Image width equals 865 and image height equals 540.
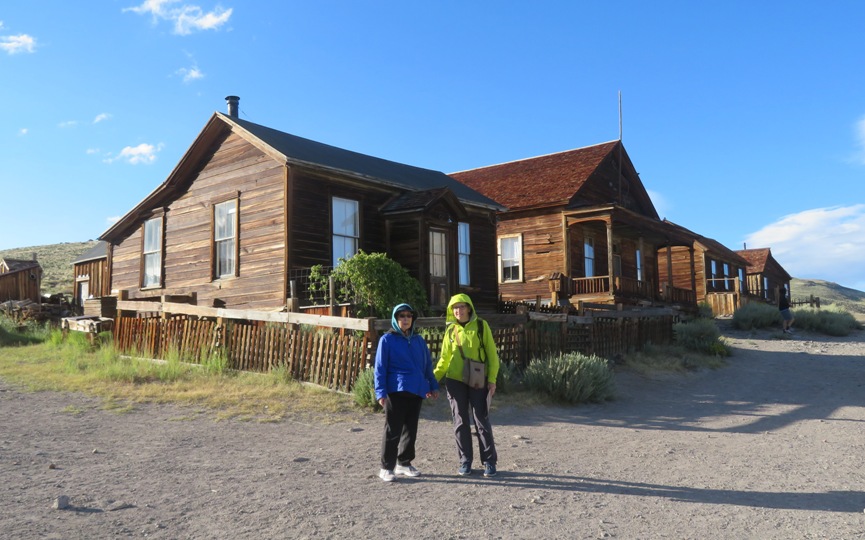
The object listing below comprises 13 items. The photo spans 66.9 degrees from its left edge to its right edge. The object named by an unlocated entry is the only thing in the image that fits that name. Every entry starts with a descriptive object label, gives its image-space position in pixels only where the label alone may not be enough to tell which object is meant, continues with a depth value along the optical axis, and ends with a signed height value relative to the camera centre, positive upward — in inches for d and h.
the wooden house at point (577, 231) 886.4 +109.0
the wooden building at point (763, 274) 1785.2 +81.3
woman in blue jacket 231.5 -29.6
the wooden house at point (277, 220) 590.6 +85.8
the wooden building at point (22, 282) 1359.5 +56.7
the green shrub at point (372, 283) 488.7 +17.2
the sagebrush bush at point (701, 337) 694.6 -37.1
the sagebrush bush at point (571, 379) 410.0 -47.8
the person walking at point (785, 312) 866.8 -13.2
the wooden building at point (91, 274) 1243.8 +68.3
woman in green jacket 243.3 -23.3
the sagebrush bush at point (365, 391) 352.5 -46.2
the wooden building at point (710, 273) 1321.4 +65.1
